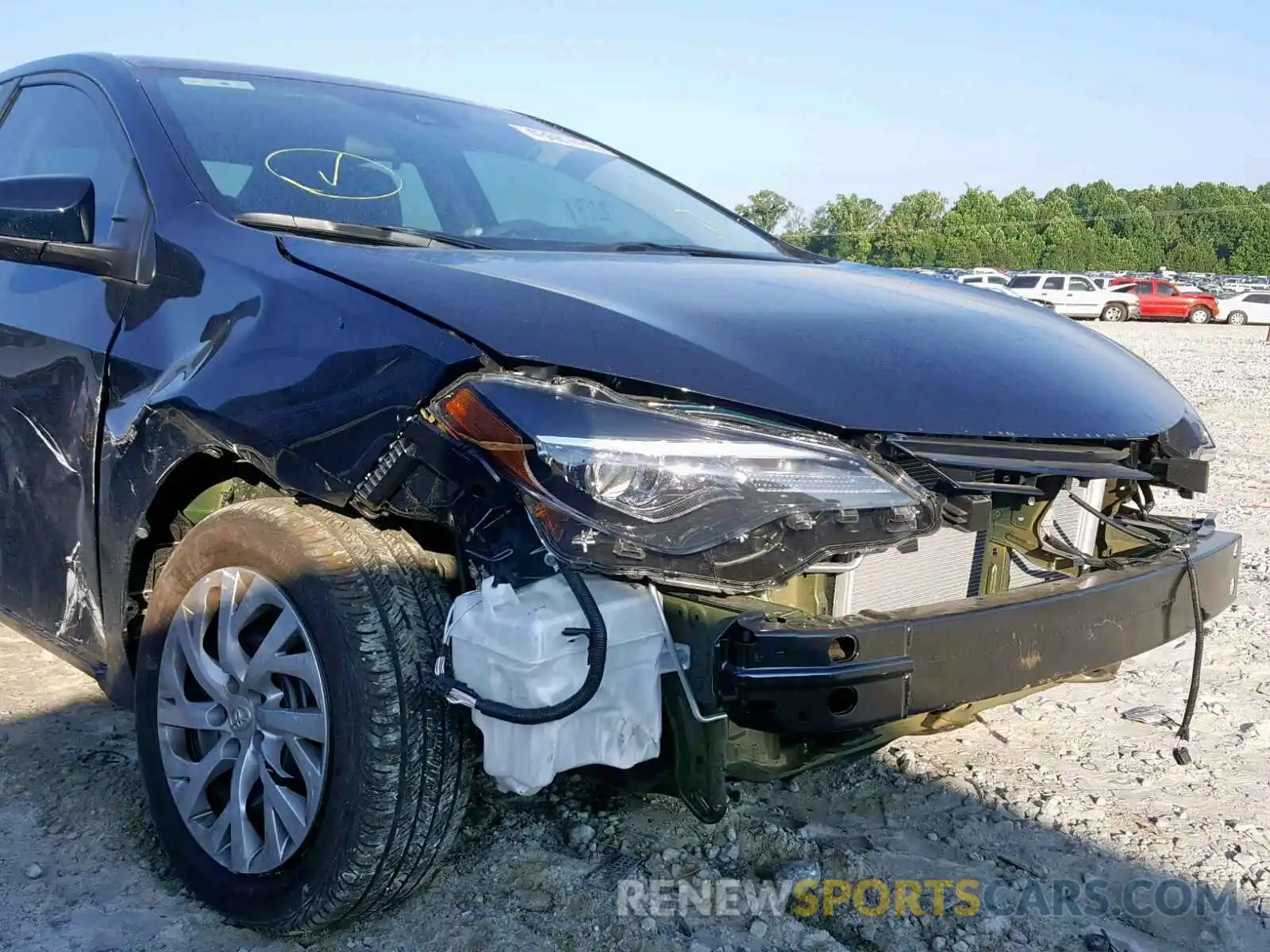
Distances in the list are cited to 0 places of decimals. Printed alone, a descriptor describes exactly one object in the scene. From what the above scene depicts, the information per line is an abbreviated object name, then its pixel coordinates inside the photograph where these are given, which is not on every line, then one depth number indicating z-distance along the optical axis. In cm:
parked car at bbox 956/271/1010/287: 3453
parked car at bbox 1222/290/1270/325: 3238
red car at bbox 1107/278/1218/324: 3259
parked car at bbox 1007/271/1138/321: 3133
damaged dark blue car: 166
